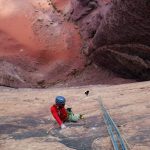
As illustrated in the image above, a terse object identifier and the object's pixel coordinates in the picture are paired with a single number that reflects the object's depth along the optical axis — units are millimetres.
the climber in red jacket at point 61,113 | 3336
